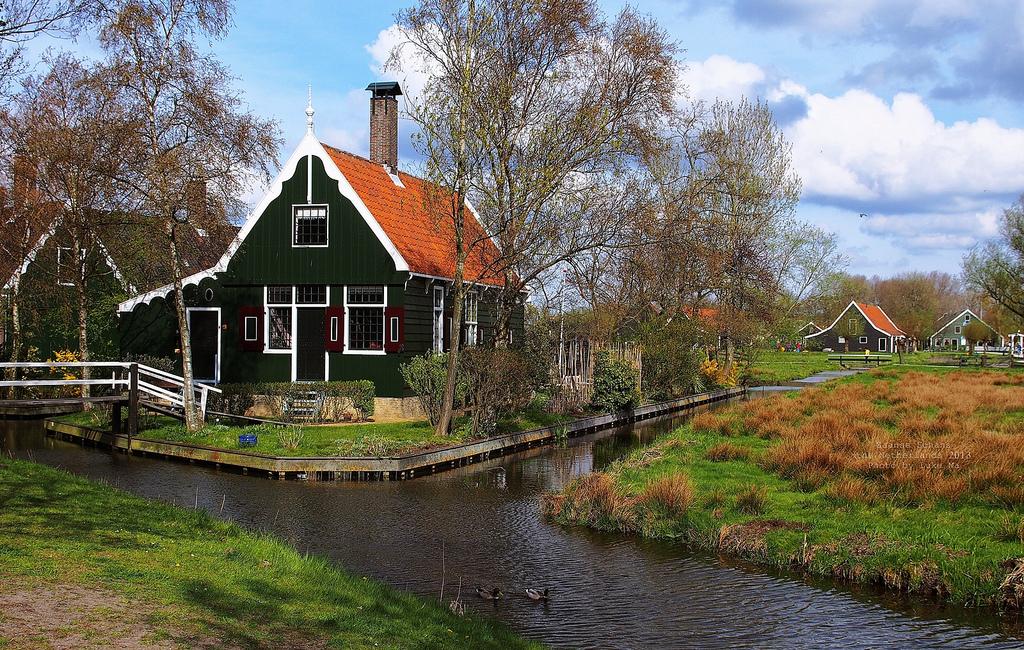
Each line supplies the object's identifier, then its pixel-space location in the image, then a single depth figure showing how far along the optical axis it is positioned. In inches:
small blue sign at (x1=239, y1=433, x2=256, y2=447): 697.6
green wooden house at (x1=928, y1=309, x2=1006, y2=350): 4382.4
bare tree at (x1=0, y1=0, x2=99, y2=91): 438.9
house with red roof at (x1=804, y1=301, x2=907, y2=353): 3762.3
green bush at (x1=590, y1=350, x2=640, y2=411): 1066.1
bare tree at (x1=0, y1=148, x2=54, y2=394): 916.0
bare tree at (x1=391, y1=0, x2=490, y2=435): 741.3
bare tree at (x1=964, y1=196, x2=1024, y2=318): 2338.8
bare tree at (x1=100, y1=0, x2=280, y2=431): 718.5
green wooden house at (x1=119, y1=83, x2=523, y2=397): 927.0
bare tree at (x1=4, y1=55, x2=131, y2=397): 779.4
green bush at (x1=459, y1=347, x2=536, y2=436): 797.9
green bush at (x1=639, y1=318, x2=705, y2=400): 1272.1
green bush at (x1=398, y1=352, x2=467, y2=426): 792.9
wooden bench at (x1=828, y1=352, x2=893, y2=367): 2679.4
